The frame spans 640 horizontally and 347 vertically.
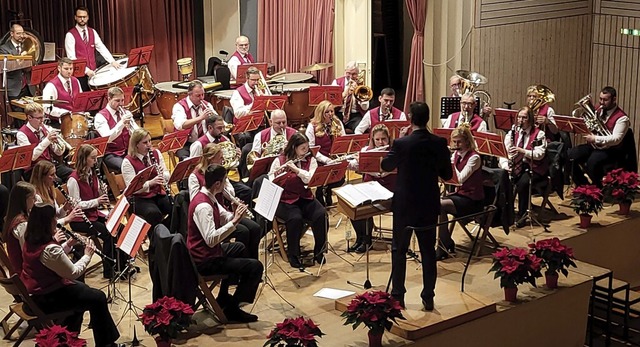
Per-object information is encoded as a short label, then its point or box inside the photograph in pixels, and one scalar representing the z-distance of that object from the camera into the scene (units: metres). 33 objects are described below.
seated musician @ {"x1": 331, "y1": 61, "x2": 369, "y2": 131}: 10.94
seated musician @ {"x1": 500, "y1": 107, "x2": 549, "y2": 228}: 9.43
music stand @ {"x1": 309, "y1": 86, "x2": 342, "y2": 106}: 10.72
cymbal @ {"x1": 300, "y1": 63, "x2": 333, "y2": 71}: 12.22
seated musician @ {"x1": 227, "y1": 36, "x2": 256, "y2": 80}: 12.17
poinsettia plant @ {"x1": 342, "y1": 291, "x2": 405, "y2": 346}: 6.75
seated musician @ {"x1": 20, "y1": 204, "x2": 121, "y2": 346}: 6.45
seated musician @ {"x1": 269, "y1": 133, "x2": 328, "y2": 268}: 8.47
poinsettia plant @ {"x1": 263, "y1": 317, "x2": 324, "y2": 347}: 6.45
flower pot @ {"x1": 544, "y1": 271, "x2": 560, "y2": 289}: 8.09
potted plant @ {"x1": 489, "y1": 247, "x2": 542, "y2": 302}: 7.70
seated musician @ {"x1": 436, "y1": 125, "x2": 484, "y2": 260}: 8.60
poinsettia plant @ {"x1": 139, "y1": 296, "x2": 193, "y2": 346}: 6.54
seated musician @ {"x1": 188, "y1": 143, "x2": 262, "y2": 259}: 7.93
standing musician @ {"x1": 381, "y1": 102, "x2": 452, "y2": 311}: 6.85
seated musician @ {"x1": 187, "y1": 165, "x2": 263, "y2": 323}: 7.15
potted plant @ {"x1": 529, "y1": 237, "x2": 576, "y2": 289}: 8.02
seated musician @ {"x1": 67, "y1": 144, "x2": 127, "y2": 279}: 7.91
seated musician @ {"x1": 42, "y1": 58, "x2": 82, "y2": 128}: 10.45
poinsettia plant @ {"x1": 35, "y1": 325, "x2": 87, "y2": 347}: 6.07
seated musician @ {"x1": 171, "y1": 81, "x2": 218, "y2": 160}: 10.02
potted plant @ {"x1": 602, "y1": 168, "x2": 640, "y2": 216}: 9.98
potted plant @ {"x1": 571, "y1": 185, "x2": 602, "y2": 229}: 9.54
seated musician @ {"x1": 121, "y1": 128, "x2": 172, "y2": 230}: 8.33
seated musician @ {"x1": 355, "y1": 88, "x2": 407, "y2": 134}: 10.18
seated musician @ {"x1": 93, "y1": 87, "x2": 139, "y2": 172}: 9.54
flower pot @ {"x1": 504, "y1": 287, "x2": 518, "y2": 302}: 7.84
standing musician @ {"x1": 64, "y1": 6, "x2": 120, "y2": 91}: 12.16
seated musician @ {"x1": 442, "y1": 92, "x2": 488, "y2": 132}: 9.78
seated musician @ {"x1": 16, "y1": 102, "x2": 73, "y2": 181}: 9.08
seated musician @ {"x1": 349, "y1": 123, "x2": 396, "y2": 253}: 8.74
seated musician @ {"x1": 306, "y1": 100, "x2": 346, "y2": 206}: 9.70
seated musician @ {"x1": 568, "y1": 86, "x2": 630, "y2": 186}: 10.27
